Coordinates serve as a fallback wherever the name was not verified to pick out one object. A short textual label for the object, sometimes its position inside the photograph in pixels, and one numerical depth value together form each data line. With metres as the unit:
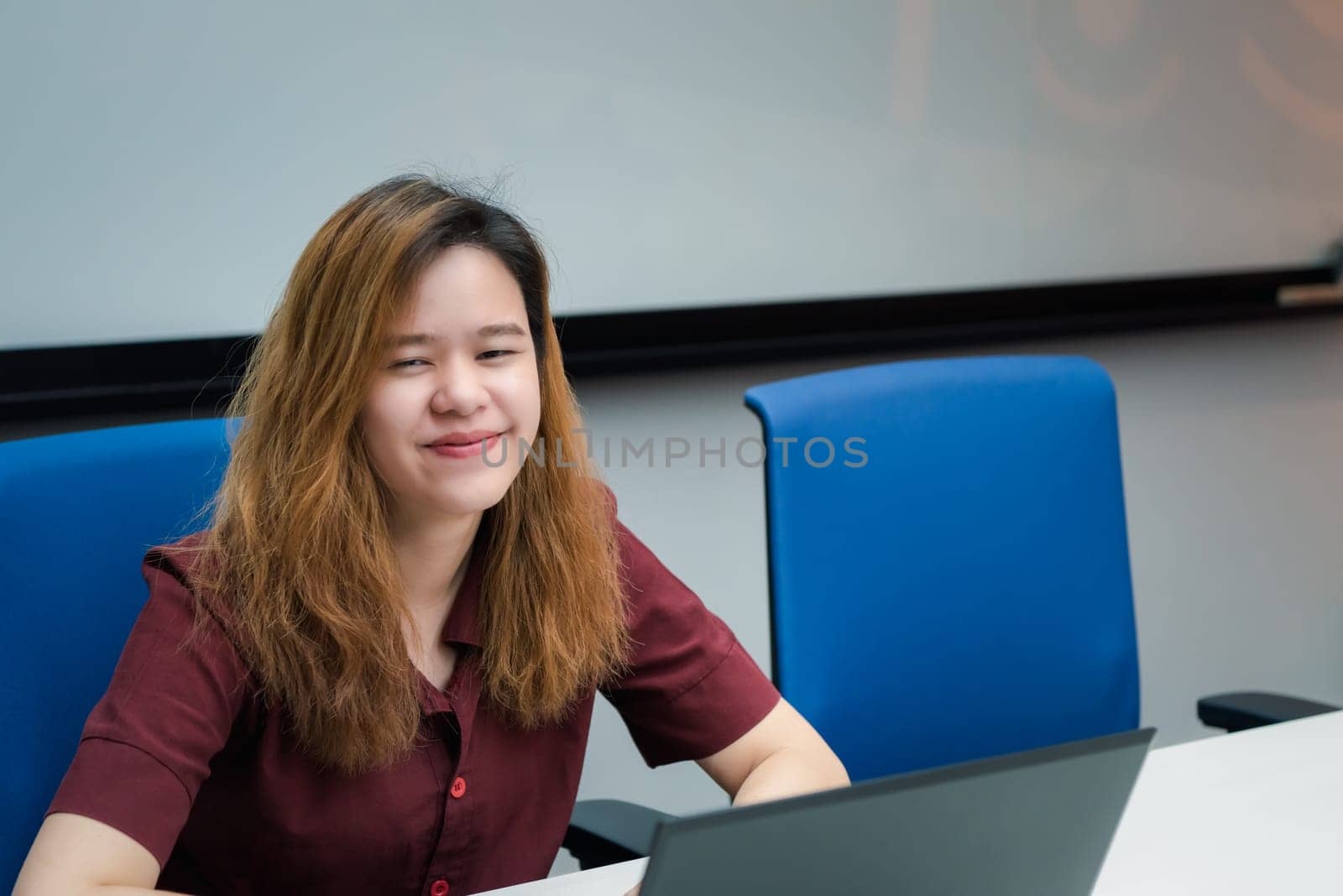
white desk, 2.70
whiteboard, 3.24
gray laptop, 2.34
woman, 2.71
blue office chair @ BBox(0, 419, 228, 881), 2.78
